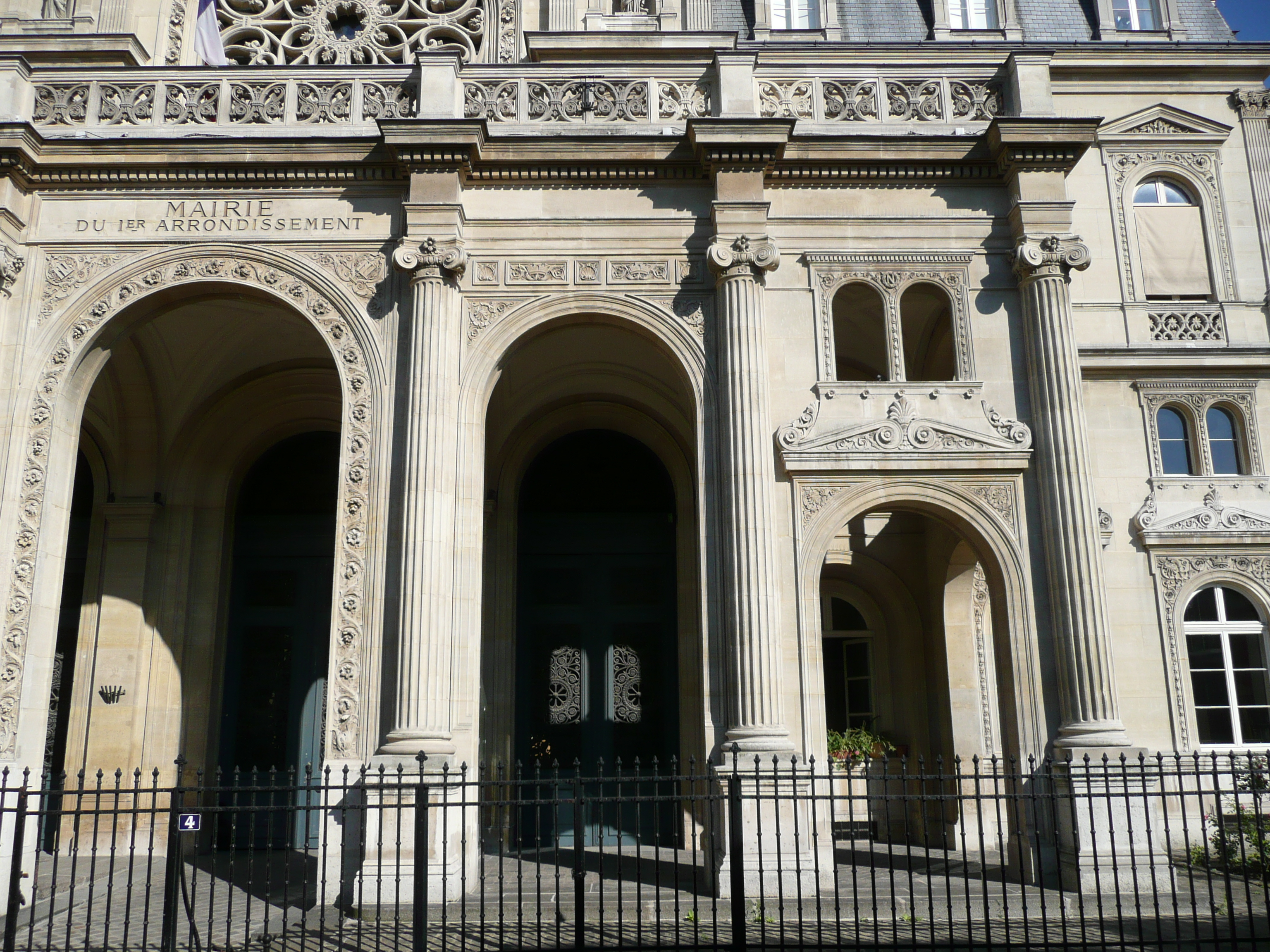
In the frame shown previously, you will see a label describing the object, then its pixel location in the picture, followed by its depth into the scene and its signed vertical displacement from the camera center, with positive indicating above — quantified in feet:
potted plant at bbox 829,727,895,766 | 50.98 -0.59
